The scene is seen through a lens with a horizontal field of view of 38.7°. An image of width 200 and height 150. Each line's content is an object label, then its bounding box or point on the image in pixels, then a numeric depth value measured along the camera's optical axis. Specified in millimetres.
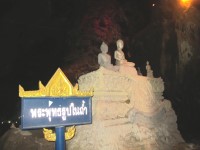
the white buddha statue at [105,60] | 7336
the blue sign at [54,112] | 3314
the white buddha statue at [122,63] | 7784
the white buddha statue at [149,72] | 9477
